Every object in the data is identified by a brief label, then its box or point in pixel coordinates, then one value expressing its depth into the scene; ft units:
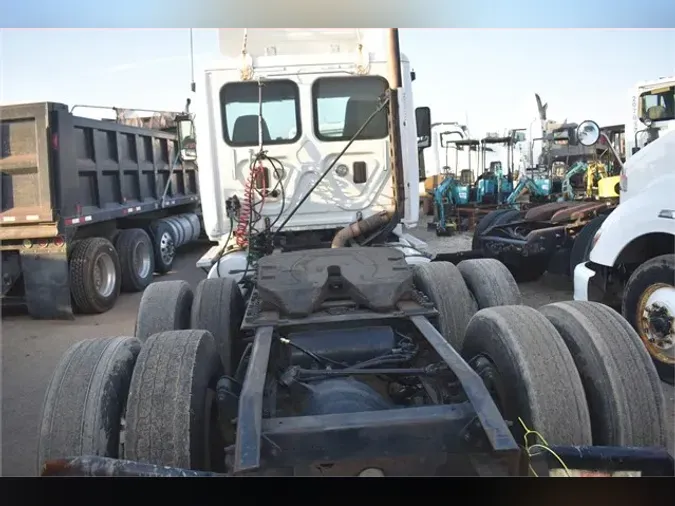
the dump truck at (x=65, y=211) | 24.11
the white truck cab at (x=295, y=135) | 18.85
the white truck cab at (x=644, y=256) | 15.06
